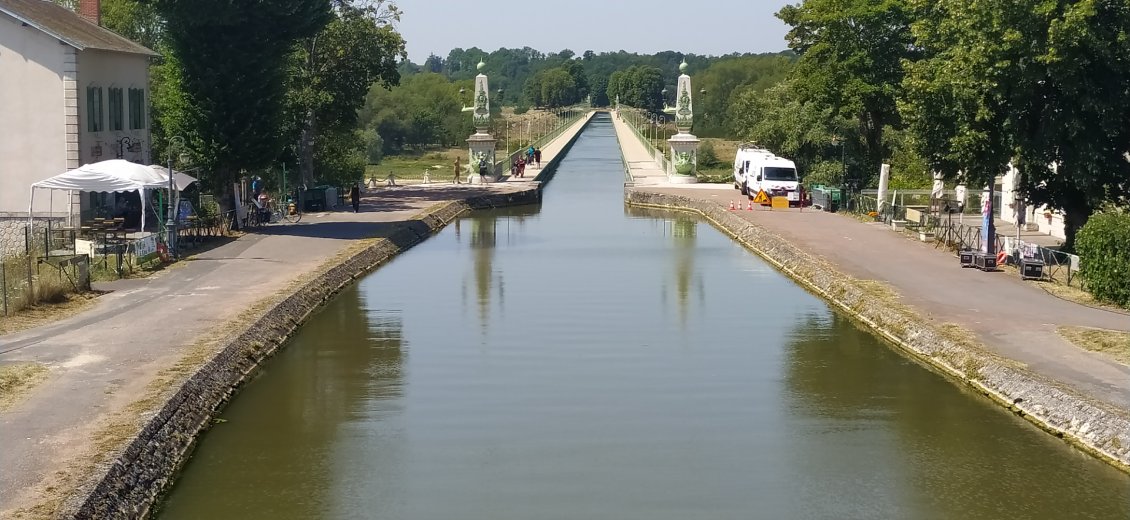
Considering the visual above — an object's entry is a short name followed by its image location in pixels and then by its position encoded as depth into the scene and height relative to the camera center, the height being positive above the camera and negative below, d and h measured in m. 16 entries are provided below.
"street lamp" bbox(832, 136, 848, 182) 53.33 +0.50
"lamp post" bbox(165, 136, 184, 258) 32.78 -1.61
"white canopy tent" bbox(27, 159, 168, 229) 31.81 -0.37
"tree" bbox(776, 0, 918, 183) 49.31 +4.32
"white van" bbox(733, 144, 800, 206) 52.84 -0.18
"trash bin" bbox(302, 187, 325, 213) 49.03 -1.22
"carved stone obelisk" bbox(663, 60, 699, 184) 66.06 +0.54
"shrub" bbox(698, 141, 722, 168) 92.06 +0.92
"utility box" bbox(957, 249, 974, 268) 32.56 -1.96
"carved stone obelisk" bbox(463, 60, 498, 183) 66.25 +0.99
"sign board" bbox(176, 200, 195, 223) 37.56 -1.28
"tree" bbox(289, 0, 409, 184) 54.50 +3.84
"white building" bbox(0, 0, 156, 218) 35.75 +1.53
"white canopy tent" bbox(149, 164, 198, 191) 35.01 -0.36
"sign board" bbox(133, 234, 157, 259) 30.94 -1.88
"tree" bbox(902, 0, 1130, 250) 30.80 +1.75
